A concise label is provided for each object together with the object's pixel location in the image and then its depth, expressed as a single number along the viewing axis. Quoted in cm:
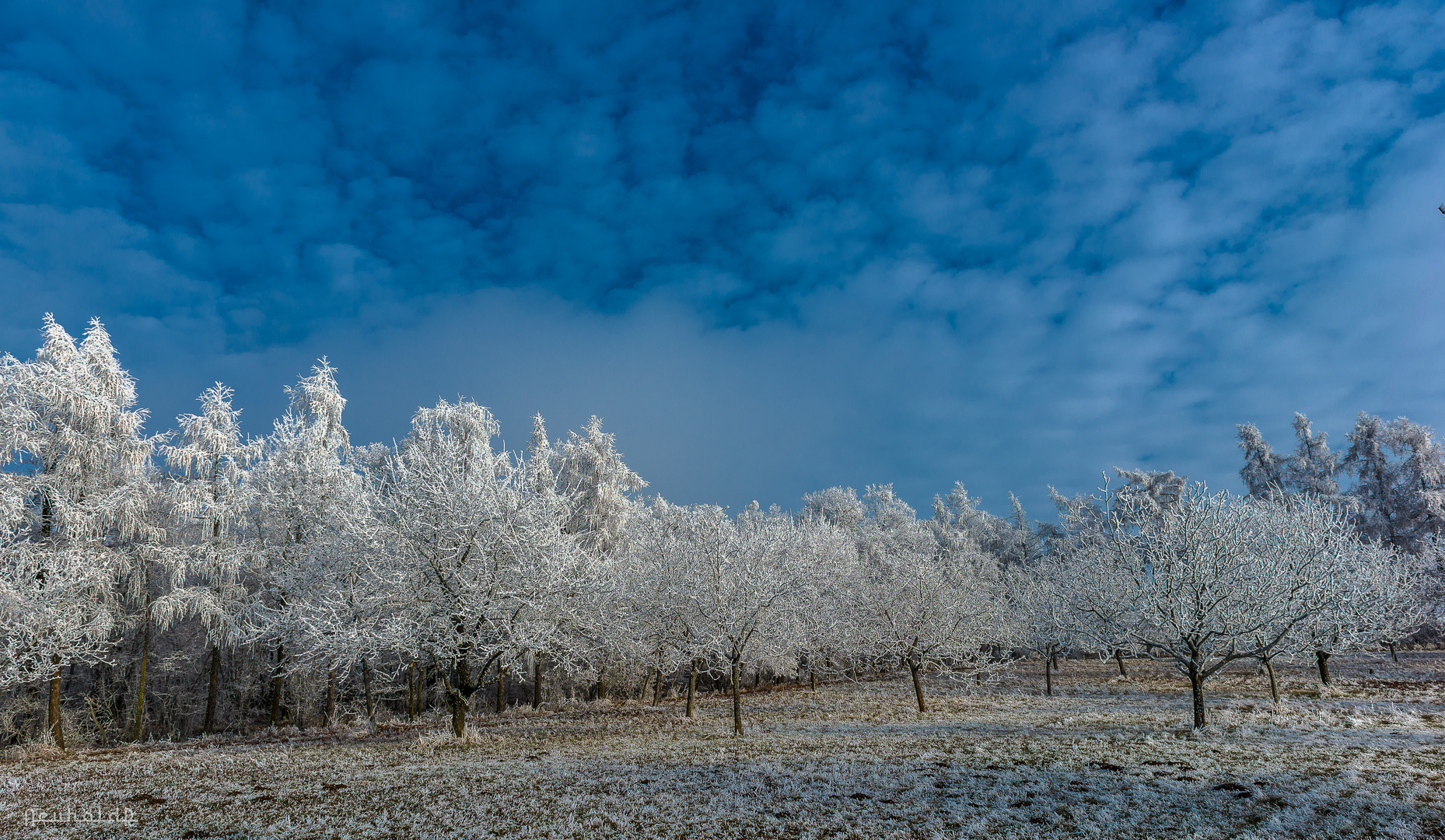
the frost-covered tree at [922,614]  2997
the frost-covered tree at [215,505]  2558
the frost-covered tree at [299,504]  2505
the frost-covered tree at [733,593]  2336
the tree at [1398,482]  4519
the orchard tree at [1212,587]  1914
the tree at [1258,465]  5406
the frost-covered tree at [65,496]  2030
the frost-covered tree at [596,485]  3759
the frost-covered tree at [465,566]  1994
